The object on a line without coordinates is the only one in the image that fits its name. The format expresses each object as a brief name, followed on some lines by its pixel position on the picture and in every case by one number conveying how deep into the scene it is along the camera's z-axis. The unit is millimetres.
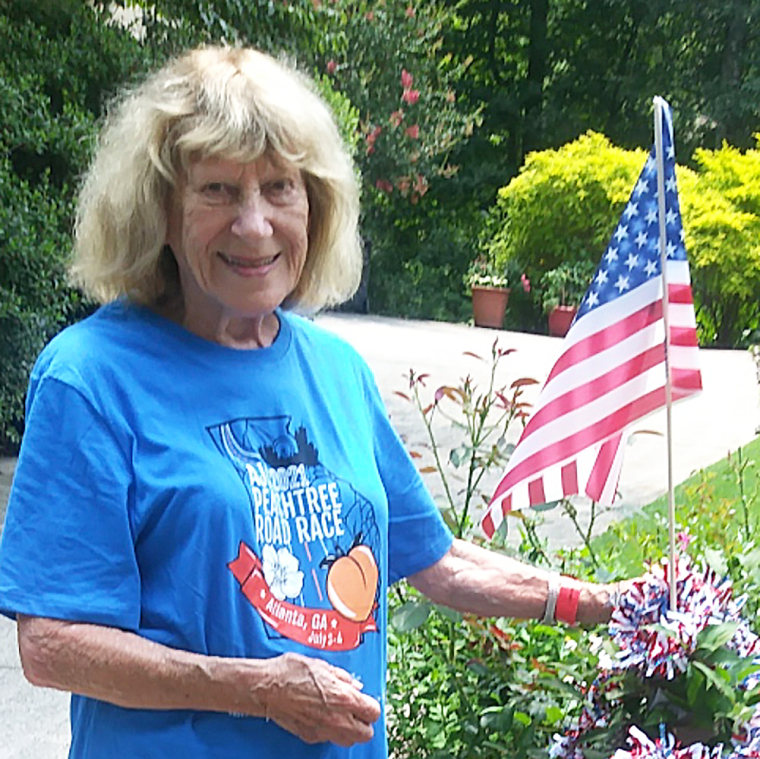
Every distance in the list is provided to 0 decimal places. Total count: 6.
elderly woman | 1297
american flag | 1563
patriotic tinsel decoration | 1435
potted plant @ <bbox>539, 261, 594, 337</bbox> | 12758
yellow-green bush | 11578
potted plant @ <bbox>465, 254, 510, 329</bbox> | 13570
